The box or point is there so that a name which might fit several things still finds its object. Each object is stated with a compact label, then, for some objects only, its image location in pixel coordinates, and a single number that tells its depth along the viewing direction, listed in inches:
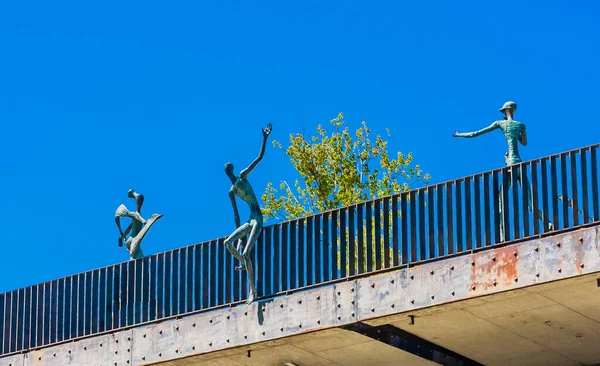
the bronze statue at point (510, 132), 870.4
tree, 1740.9
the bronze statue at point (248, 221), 922.7
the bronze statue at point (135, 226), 1027.9
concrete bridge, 791.7
